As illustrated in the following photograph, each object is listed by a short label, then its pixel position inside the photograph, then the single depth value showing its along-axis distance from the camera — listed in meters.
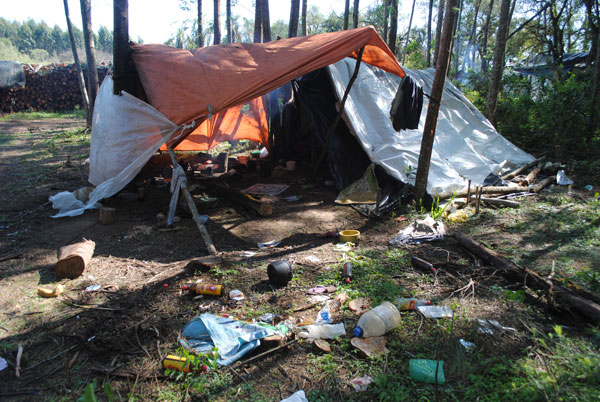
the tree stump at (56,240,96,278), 3.25
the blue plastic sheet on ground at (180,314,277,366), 2.29
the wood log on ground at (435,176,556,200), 5.09
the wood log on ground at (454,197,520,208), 4.98
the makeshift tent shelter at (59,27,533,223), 4.48
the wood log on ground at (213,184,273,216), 5.16
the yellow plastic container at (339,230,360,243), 4.11
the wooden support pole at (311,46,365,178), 5.86
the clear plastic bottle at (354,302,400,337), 2.45
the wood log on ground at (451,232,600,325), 2.44
